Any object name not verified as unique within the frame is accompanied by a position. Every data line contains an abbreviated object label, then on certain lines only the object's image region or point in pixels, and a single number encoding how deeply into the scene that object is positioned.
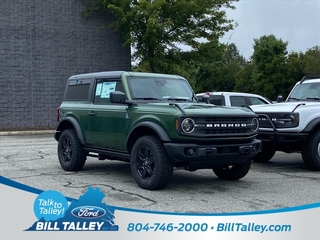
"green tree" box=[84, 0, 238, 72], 17.31
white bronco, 7.42
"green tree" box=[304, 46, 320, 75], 39.07
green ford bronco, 5.59
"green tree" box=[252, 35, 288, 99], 42.34
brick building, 16.99
